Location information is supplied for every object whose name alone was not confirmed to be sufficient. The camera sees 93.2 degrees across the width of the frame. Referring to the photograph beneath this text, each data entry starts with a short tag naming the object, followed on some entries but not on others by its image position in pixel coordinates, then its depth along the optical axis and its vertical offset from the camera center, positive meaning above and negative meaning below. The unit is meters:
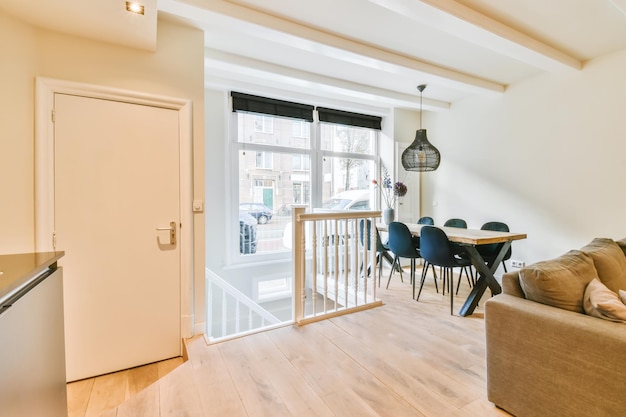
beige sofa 1.26 -0.64
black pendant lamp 3.61 +0.63
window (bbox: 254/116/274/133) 4.11 +1.16
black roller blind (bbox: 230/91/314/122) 3.83 +1.37
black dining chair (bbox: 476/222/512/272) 3.40 -0.50
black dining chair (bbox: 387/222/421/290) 3.48 -0.42
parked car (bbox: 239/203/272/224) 4.08 -0.06
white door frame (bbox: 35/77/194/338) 1.98 +0.33
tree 4.86 +1.06
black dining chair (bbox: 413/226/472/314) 2.95 -0.44
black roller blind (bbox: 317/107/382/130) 4.51 +1.41
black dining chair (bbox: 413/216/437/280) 4.37 -0.22
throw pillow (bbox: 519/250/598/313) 1.49 -0.39
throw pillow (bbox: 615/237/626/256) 2.40 -0.31
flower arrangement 4.72 +0.30
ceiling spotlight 1.75 +1.20
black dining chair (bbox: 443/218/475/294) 4.19 -0.24
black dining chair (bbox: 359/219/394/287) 4.10 -0.61
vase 4.12 -0.12
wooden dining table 2.81 -0.49
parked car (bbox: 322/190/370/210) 4.79 +0.09
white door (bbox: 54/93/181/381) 2.07 -0.17
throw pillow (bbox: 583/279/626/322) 1.34 -0.46
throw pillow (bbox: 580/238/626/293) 1.85 -0.38
